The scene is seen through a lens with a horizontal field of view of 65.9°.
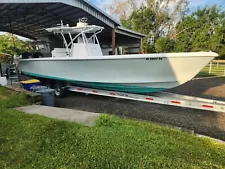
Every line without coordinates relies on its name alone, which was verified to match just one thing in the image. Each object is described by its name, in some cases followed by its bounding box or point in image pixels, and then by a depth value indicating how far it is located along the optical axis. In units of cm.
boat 469
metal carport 693
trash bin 552
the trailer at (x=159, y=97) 423
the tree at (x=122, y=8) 3000
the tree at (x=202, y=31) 2131
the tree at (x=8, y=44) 2203
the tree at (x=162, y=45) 2006
